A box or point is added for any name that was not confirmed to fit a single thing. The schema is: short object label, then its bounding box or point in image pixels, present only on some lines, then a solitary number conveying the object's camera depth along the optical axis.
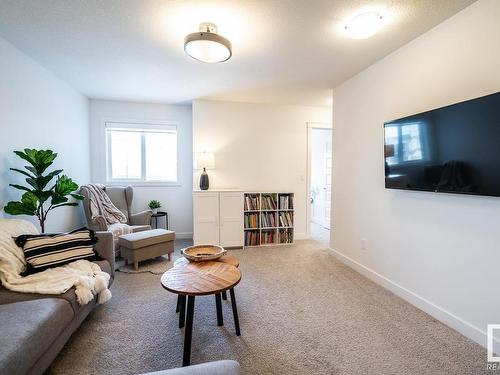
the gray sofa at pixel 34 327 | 1.08
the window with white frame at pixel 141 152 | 4.31
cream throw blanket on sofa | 1.60
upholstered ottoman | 2.97
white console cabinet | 3.78
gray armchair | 3.87
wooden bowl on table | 2.03
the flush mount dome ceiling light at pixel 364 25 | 1.85
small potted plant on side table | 4.27
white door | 5.67
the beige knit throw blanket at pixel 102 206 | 3.37
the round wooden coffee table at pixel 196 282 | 1.51
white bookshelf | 4.03
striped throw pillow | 1.84
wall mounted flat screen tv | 1.55
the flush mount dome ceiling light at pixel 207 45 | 1.93
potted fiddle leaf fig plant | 2.24
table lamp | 3.89
